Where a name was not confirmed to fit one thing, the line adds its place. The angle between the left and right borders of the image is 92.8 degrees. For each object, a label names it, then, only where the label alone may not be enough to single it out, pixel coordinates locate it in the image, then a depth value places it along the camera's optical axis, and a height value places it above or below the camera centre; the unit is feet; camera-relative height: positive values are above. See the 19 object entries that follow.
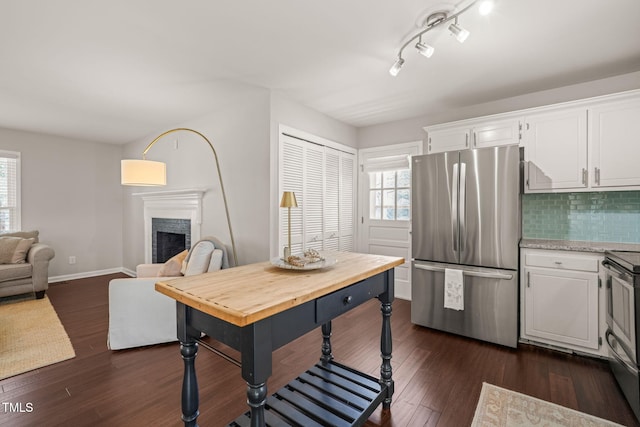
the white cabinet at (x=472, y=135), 10.40 +2.77
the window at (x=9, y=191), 15.65 +1.06
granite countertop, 8.55 -1.04
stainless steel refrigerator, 9.22 -0.90
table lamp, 7.65 +0.27
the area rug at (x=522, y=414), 5.99 -4.17
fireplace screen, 14.89 -1.37
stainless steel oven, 6.24 -2.47
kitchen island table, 3.80 -1.62
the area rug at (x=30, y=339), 8.20 -4.03
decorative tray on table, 5.54 -0.97
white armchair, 8.95 -3.12
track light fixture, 5.80 +4.05
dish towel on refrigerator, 9.85 -2.57
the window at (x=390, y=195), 14.10 +0.77
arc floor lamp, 9.88 +1.27
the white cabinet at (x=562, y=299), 8.42 -2.58
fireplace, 14.02 -0.42
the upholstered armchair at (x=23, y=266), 13.03 -2.40
